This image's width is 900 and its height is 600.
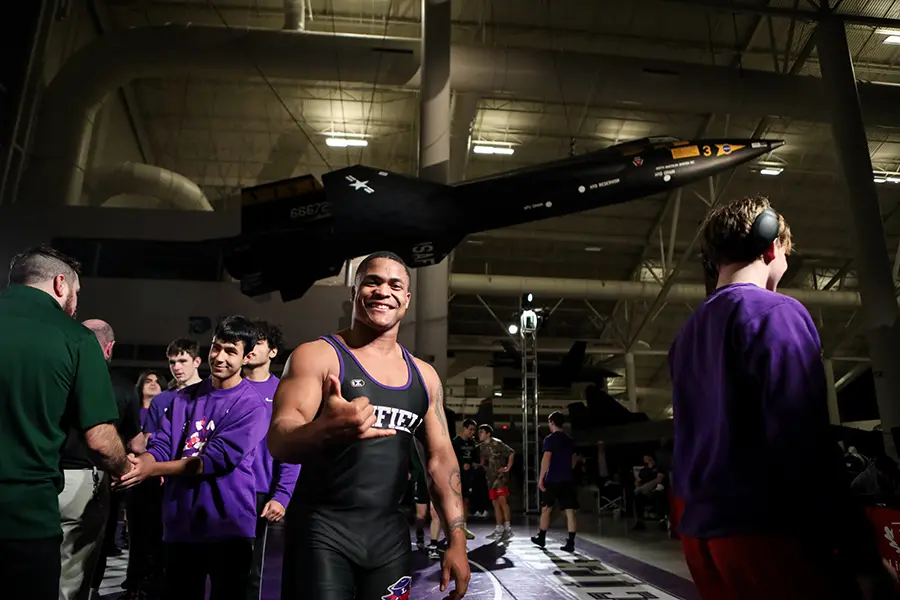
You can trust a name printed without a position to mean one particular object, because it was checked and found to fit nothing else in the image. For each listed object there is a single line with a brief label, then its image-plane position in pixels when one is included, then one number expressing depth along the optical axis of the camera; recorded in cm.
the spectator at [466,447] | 841
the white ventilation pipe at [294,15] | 1201
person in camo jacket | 845
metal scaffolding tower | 904
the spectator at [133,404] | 385
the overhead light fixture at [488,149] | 1647
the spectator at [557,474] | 771
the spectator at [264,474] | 329
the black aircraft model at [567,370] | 1833
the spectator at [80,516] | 292
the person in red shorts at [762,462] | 122
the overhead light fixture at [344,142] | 1625
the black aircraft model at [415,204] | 969
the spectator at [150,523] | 400
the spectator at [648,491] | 1027
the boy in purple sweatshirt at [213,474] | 275
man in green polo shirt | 189
